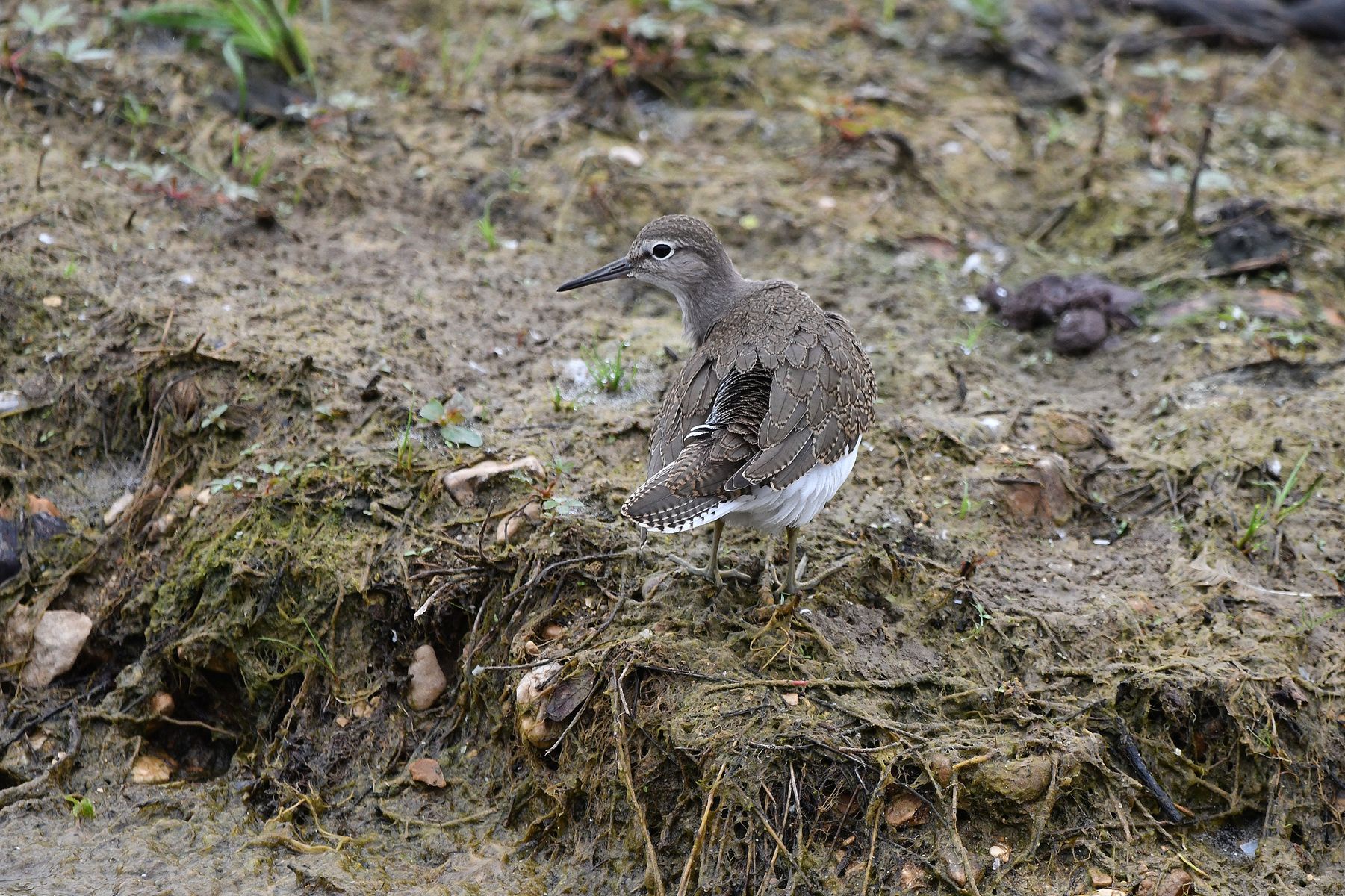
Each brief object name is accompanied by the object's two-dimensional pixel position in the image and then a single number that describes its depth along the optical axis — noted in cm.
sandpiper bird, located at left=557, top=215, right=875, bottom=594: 914
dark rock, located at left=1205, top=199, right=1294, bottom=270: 1417
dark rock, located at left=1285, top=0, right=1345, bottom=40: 1892
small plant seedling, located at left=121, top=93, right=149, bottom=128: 1475
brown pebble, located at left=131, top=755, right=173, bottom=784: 1050
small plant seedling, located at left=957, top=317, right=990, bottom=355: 1328
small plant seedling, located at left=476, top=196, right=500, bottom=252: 1423
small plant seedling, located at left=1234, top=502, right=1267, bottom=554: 1082
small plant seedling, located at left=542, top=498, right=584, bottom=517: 1053
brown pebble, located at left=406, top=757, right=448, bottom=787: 995
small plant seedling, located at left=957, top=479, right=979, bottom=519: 1120
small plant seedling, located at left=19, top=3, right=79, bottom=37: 1431
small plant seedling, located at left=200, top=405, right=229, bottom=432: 1166
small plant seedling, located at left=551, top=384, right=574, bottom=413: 1207
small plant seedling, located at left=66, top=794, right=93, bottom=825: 1009
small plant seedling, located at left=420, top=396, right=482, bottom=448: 1147
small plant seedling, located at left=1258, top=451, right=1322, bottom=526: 1094
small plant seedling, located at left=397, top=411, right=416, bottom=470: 1120
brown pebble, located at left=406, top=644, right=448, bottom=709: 1044
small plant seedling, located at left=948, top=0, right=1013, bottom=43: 1773
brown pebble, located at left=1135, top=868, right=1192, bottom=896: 877
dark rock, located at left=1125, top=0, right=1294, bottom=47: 1884
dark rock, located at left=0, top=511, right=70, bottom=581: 1137
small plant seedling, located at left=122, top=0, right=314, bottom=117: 1556
